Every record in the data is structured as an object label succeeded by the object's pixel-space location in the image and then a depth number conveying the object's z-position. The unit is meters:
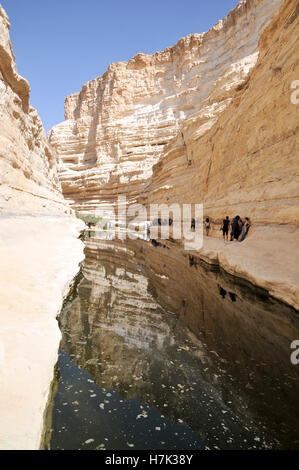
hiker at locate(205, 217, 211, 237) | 15.54
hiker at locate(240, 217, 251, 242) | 10.40
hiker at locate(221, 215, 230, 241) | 12.27
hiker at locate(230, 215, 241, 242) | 10.97
